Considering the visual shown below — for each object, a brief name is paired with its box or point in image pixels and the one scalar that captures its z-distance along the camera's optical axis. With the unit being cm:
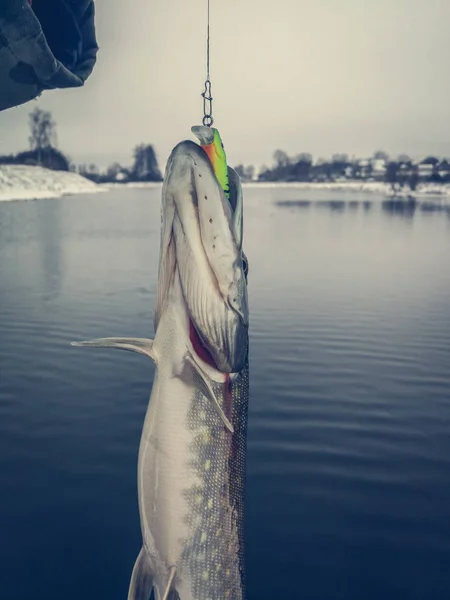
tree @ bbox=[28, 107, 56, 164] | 8712
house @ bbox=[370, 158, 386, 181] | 13700
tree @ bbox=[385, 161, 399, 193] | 9553
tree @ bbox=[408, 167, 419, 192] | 9388
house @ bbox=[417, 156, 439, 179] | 11549
